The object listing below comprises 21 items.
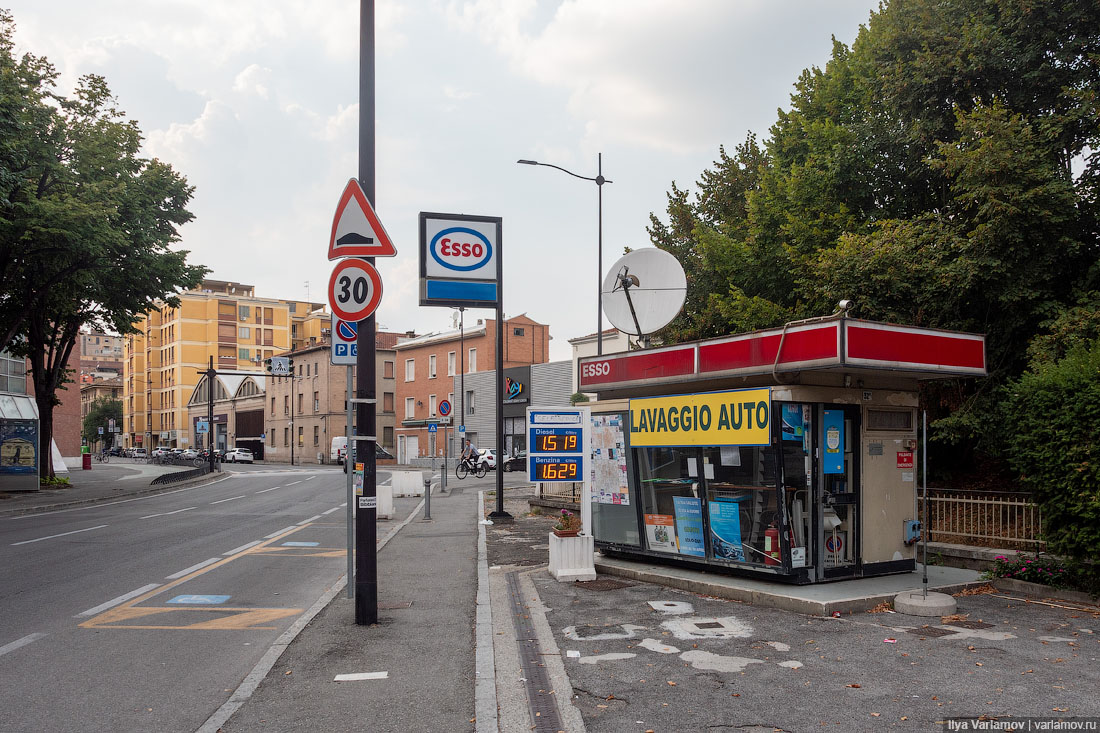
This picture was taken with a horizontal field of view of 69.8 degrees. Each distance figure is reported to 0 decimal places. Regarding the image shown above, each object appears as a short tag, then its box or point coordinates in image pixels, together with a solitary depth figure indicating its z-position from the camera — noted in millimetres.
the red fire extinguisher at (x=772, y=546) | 9190
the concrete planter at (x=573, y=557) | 10431
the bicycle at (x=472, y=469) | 42562
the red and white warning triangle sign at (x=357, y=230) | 7941
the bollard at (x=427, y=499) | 19297
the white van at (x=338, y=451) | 60984
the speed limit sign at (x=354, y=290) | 7789
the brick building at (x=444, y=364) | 59656
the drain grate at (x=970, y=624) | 7574
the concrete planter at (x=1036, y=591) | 8688
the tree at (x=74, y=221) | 22078
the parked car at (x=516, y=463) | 46344
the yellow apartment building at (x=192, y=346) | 101812
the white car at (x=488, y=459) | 44056
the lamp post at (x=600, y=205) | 22812
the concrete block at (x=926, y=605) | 8000
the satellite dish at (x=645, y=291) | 12359
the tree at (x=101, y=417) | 122688
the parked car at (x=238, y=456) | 77188
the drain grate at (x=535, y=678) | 5141
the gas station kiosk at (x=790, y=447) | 9102
